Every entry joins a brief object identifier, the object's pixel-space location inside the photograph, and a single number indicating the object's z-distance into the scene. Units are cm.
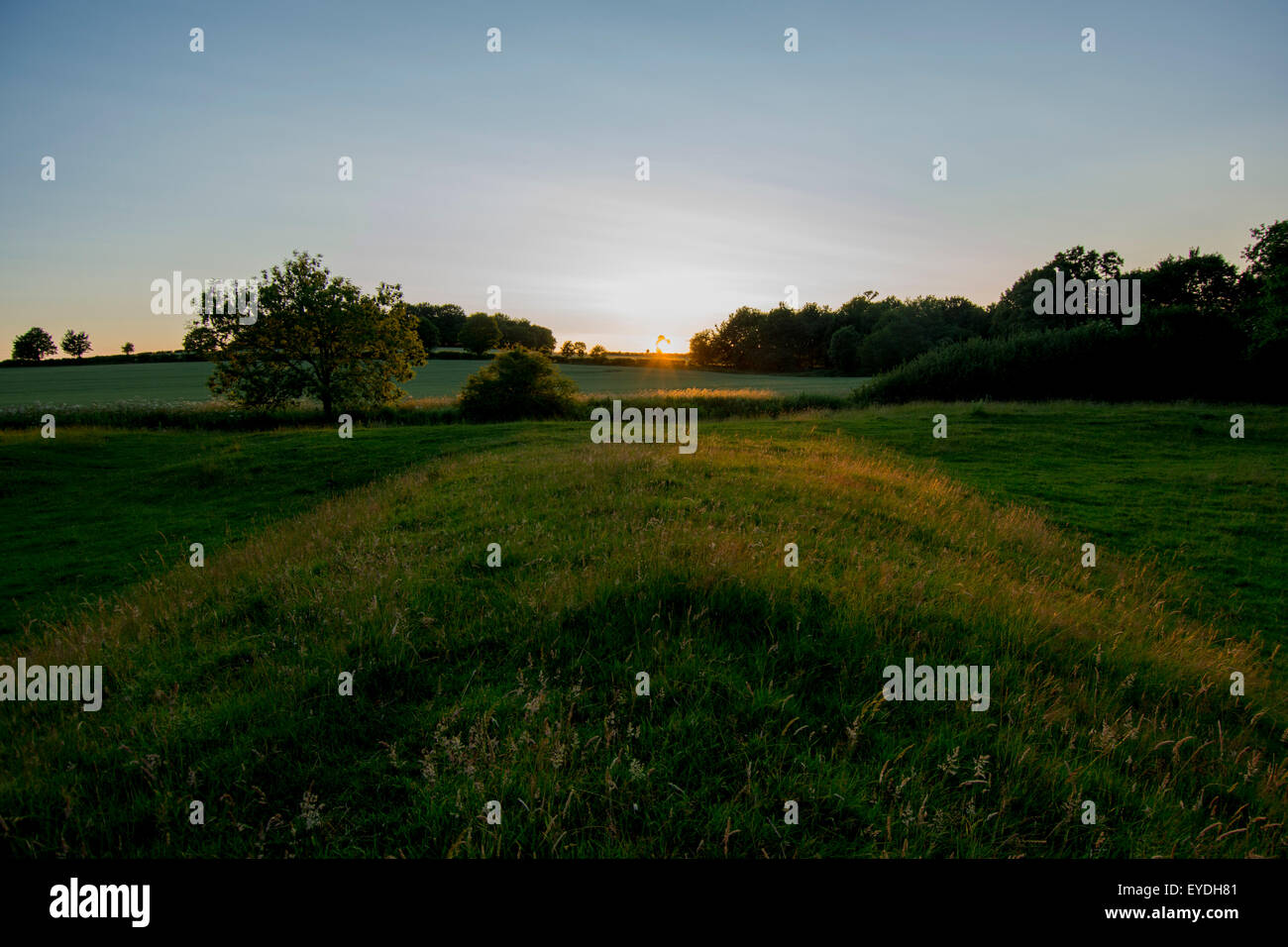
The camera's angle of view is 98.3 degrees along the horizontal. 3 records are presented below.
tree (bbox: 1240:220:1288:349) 4072
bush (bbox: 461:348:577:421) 4128
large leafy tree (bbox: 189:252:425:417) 3938
